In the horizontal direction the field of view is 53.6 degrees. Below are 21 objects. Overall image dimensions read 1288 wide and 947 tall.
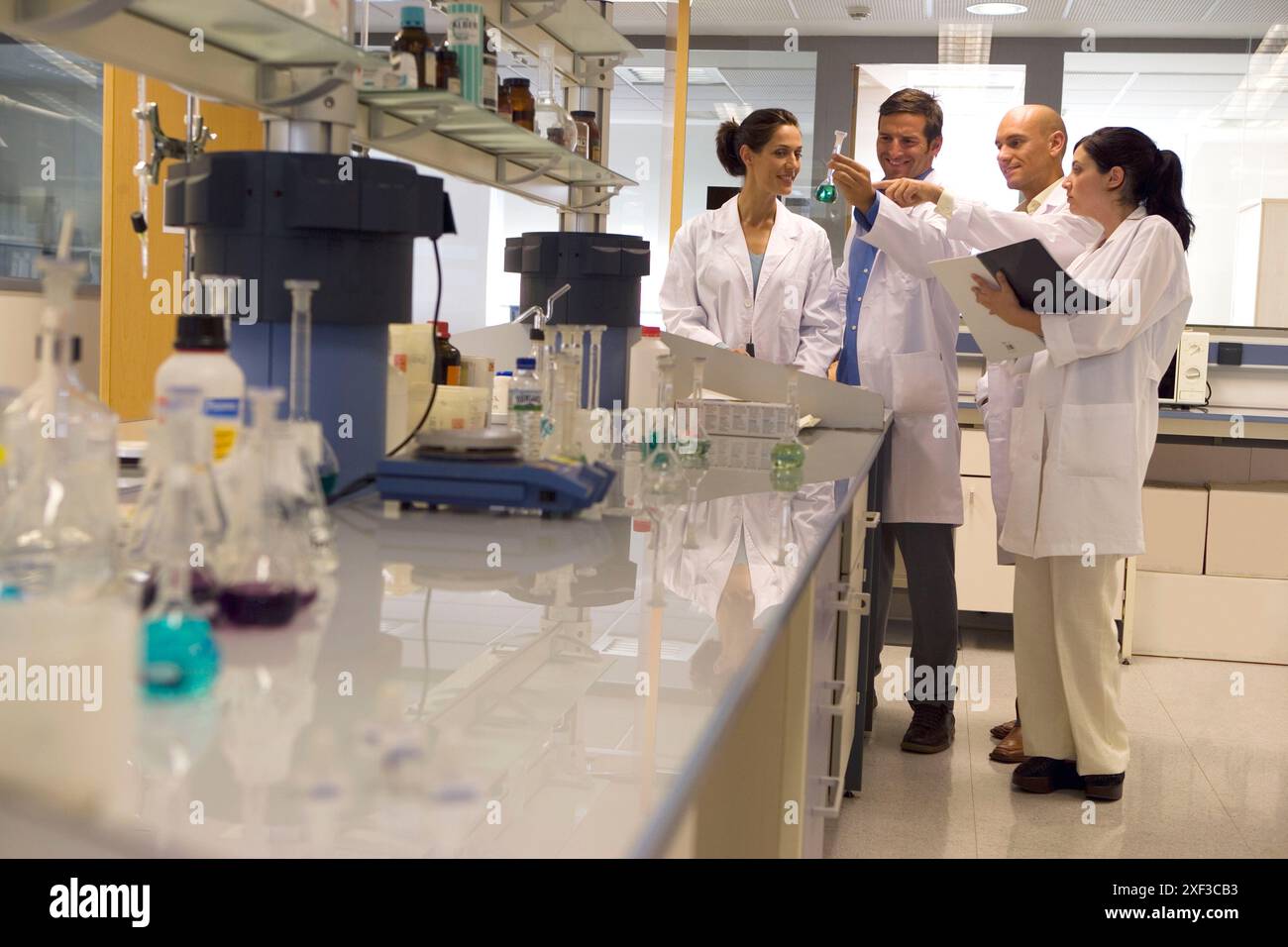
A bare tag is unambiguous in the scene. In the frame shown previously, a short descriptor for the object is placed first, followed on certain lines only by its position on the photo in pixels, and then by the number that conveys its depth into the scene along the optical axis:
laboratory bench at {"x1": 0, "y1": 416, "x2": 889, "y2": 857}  0.67
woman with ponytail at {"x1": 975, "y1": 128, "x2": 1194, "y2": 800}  2.79
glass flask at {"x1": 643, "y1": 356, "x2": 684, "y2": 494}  2.01
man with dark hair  3.37
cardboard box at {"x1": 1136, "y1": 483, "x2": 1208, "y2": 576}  4.57
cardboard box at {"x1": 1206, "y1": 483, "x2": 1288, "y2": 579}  4.54
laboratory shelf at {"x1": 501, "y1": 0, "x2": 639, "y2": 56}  2.66
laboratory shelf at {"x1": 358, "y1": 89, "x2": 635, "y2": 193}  1.92
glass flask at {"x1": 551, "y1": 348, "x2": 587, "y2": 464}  1.96
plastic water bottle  1.94
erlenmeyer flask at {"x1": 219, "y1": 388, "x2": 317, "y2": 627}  0.95
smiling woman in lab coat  3.83
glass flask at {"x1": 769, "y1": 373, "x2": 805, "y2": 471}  2.26
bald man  3.15
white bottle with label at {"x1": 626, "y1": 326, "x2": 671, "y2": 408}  2.71
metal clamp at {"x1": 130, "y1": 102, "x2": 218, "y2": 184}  1.84
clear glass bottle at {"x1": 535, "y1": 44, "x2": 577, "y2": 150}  2.48
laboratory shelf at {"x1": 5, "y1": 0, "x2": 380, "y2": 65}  1.50
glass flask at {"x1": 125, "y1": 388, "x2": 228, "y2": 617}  0.86
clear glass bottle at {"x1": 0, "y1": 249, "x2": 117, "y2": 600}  0.95
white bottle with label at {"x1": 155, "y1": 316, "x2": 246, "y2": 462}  1.16
